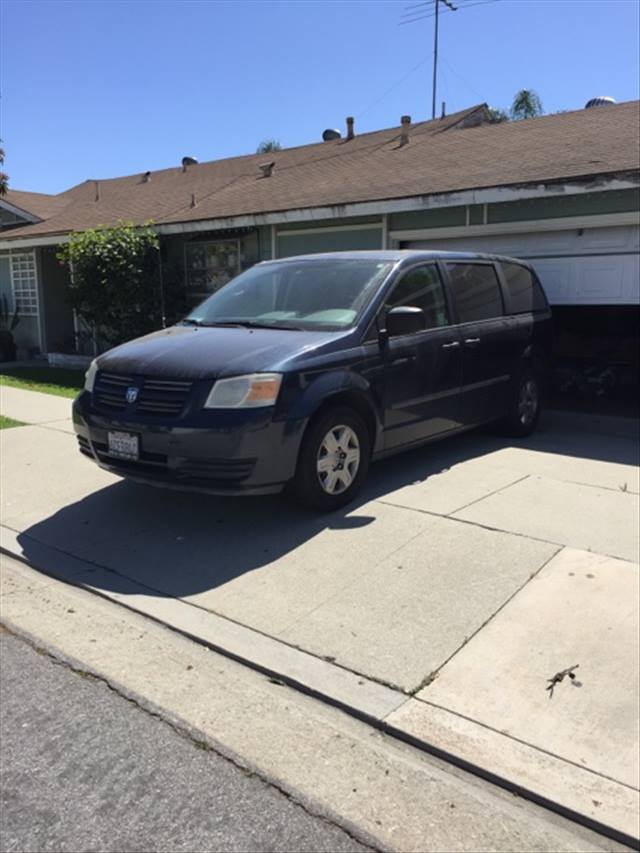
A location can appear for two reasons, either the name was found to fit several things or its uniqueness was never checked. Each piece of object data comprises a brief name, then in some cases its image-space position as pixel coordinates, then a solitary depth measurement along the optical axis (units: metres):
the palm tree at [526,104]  41.09
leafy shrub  12.84
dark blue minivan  4.66
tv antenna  25.48
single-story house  8.78
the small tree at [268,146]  47.28
